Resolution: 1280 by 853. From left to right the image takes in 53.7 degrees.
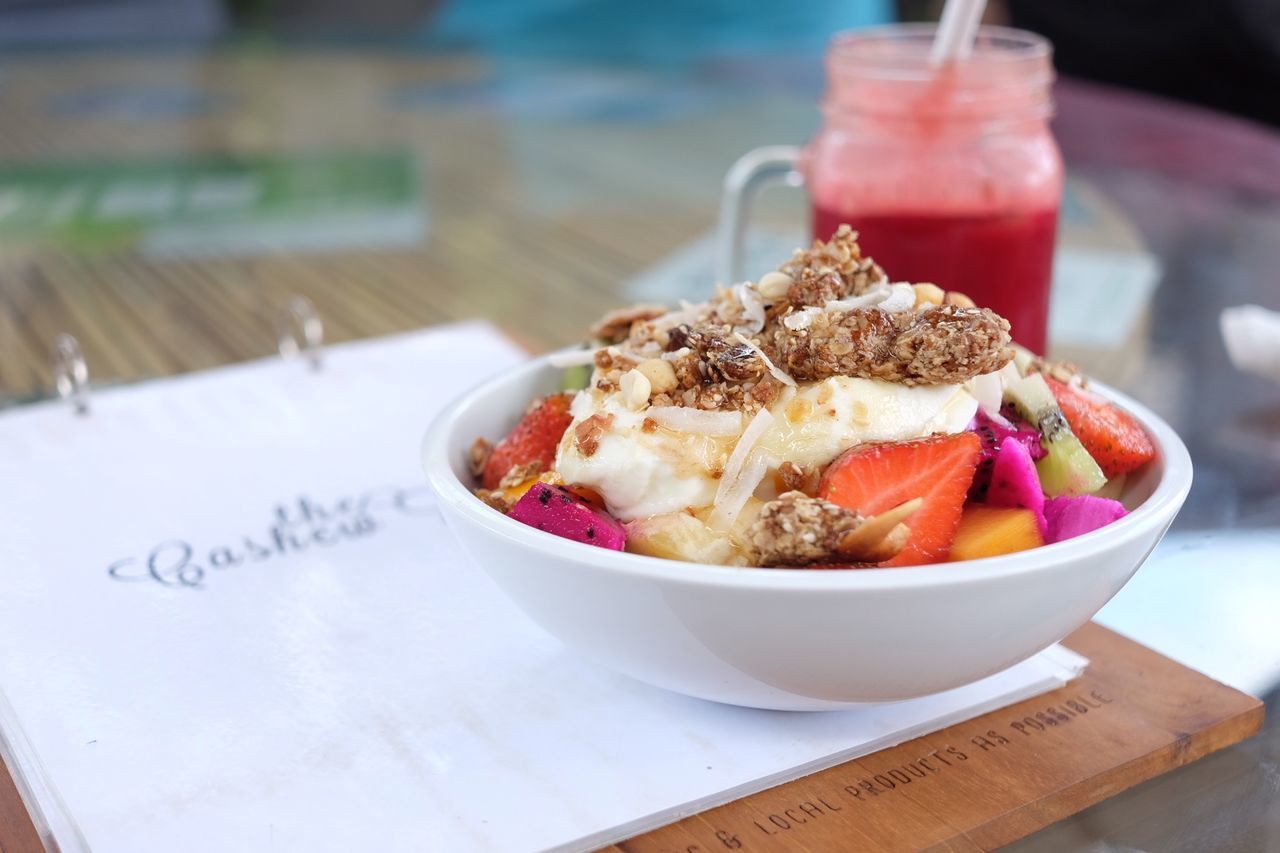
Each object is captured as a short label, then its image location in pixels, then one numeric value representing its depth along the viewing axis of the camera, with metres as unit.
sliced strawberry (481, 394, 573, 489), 0.67
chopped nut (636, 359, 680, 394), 0.61
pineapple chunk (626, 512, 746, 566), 0.54
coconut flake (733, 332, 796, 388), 0.60
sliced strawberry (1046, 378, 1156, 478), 0.63
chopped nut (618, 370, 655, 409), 0.60
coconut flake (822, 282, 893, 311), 0.61
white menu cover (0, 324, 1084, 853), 0.52
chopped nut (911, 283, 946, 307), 0.66
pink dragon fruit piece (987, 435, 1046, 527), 0.58
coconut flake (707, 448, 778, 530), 0.56
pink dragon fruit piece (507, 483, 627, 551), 0.55
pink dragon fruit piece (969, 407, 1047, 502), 0.60
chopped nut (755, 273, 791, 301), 0.66
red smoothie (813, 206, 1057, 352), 0.95
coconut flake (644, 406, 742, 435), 0.58
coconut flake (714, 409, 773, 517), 0.56
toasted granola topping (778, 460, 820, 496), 0.57
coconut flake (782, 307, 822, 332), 0.60
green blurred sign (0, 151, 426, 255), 1.43
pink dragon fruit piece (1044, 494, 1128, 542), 0.56
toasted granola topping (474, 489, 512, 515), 0.62
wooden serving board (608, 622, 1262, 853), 0.51
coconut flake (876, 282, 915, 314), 0.62
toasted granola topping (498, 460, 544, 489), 0.64
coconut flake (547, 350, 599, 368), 0.71
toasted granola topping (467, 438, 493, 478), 0.69
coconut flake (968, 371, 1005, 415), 0.63
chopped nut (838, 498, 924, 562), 0.51
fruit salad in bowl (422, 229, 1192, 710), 0.50
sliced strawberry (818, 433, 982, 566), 0.55
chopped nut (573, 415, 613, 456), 0.59
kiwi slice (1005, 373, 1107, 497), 0.61
